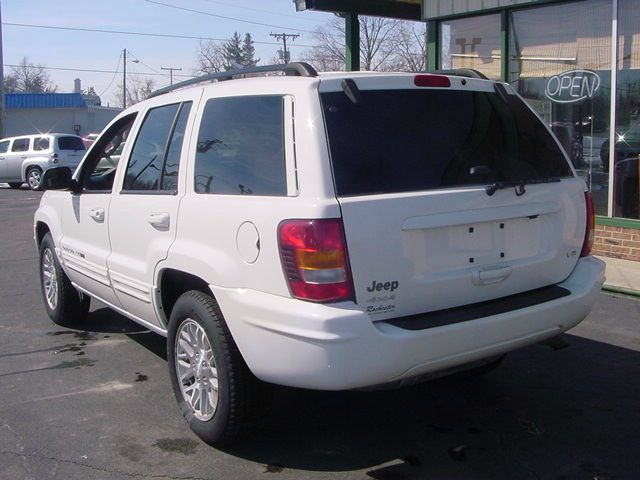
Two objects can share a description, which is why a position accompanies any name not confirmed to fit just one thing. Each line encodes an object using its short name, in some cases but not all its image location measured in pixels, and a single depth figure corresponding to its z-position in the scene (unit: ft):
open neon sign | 31.16
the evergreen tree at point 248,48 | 308.81
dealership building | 29.81
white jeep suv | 10.87
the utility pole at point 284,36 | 236.63
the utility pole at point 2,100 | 112.57
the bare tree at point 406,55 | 147.95
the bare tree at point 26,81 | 310.24
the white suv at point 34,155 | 79.36
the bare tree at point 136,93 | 312.66
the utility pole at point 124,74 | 270.75
